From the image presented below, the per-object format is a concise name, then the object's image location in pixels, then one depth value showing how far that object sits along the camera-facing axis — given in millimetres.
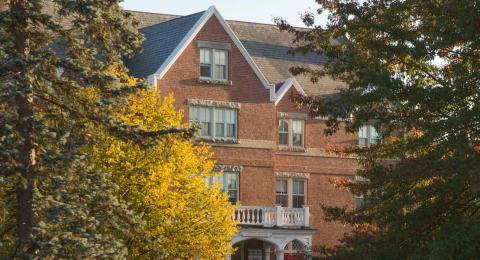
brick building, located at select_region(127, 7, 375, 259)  53375
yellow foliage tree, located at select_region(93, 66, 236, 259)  37438
